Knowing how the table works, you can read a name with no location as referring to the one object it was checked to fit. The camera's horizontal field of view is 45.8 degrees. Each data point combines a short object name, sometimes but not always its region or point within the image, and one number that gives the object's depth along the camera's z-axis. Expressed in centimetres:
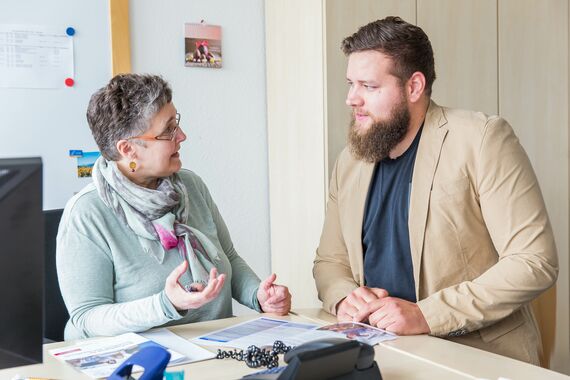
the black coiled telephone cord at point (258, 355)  138
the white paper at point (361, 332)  158
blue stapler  110
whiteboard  251
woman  166
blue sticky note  124
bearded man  178
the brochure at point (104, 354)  137
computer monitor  93
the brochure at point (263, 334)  155
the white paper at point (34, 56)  247
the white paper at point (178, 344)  146
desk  133
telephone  104
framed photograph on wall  284
